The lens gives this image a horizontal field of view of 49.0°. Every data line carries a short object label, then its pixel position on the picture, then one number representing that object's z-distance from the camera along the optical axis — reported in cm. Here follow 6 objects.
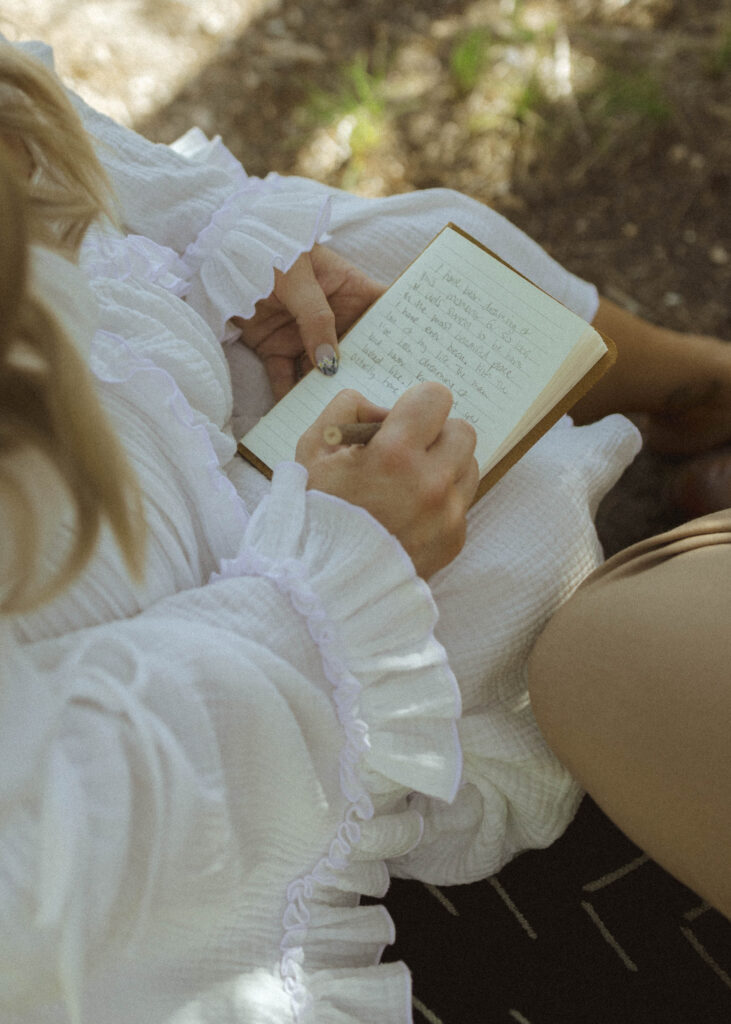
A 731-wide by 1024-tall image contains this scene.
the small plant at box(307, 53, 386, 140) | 142
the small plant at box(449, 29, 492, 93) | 140
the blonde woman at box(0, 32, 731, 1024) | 44
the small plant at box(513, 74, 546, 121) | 139
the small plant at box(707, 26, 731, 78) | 139
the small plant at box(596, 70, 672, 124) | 138
